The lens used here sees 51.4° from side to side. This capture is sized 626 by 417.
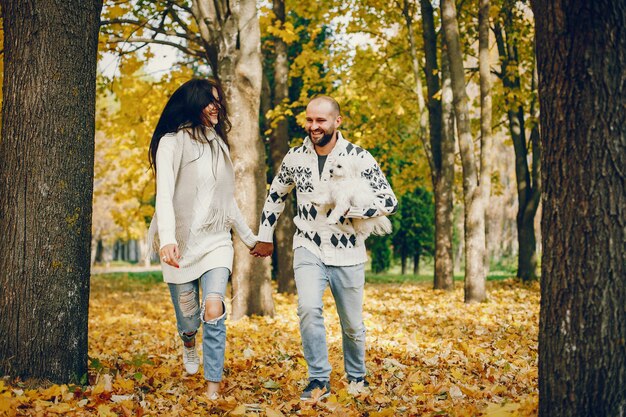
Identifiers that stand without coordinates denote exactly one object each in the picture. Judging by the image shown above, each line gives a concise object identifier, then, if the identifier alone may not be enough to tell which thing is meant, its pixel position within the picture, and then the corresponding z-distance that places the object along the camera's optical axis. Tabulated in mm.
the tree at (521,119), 16656
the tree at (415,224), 31656
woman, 4598
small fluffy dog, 4758
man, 4812
